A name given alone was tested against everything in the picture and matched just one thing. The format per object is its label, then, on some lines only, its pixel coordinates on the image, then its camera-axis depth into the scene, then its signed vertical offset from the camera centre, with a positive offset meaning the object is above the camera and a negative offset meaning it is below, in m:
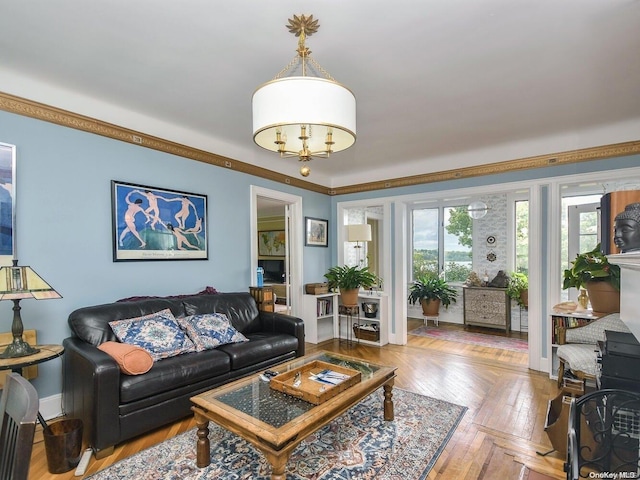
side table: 1.97 -0.74
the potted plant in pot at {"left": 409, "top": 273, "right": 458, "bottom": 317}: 6.22 -1.03
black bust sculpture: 1.67 +0.05
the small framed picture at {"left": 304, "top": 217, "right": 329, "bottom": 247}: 5.13 +0.11
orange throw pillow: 2.28 -0.81
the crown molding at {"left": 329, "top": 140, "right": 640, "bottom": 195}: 3.44 +0.88
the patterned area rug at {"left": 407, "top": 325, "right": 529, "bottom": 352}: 4.83 -1.55
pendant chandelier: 1.66 +0.68
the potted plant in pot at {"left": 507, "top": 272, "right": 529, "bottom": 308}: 5.44 -0.80
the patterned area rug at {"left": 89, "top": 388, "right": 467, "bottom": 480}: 2.00 -1.39
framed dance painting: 3.02 +0.15
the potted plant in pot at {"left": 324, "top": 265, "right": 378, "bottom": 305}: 4.90 -0.62
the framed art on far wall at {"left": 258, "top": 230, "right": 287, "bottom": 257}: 8.58 -0.11
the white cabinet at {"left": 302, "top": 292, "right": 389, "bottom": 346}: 4.94 -1.23
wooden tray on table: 2.01 -0.95
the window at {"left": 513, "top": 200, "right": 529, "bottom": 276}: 5.82 +0.06
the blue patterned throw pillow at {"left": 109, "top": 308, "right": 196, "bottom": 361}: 2.61 -0.77
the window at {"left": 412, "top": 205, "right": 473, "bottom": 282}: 6.46 -0.05
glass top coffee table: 1.64 -0.97
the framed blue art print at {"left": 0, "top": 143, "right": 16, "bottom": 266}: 2.39 +0.26
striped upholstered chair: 2.57 -0.89
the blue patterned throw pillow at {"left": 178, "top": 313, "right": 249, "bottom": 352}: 2.96 -0.84
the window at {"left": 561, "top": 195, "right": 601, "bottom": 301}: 4.50 +0.13
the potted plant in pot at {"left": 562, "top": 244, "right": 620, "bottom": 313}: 2.91 -0.36
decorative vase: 3.52 -0.62
